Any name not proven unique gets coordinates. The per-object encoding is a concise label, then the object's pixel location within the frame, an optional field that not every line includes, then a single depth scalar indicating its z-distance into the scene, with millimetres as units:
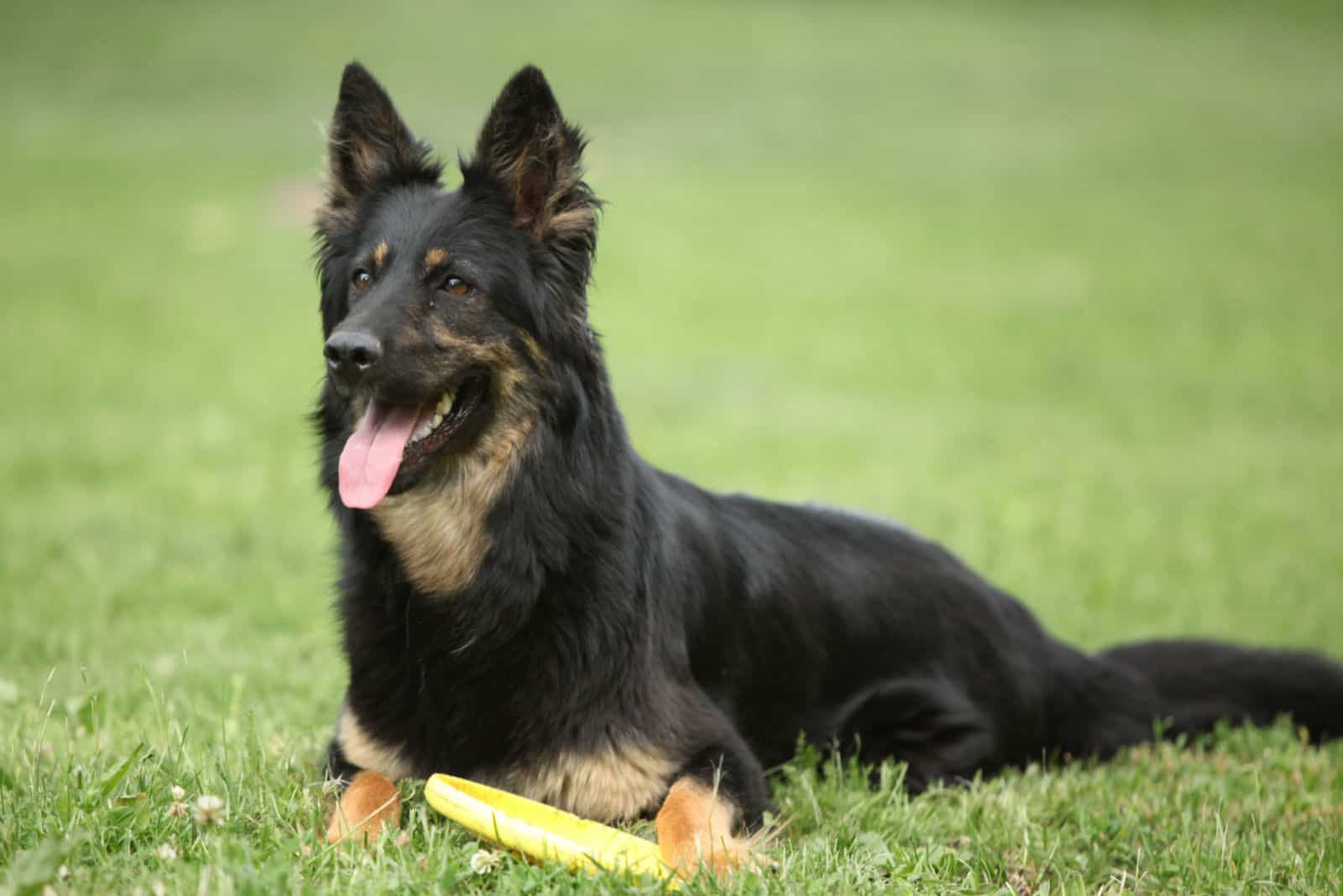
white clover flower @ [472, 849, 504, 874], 3812
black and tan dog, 4480
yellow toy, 3873
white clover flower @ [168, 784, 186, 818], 3973
